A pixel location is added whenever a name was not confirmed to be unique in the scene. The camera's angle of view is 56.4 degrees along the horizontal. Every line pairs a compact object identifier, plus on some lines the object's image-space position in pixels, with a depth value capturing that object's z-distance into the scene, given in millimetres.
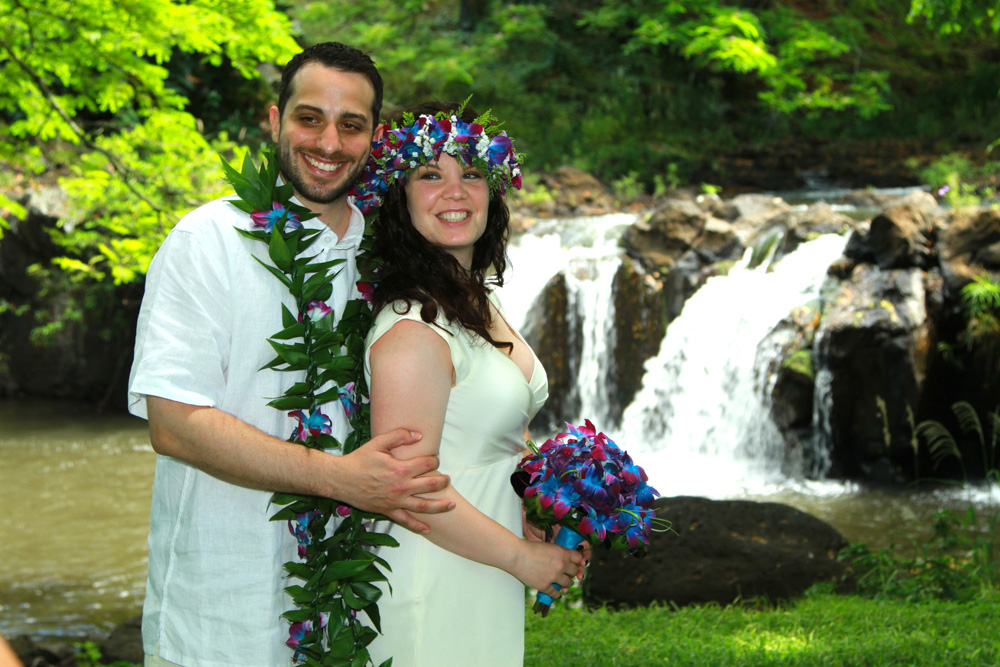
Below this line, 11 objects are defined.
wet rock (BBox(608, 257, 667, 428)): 11844
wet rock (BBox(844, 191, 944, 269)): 10102
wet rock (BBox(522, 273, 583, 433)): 12141
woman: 2336
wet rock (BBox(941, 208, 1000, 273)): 9836
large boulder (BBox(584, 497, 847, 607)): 5949
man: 2250
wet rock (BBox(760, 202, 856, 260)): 11664
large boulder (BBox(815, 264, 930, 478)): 9594
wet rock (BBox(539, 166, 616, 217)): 15242
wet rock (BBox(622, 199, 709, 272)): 12078
